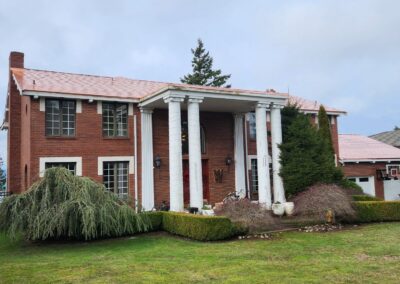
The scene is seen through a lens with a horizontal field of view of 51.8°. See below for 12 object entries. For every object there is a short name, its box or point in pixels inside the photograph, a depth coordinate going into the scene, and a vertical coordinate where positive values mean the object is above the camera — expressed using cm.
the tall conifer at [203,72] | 4947 +1309
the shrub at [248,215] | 1288 -113
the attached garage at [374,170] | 2578 +34
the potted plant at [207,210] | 1544 -113
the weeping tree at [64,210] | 1192 -75
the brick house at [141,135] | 1631 +209
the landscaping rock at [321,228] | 1428 -180
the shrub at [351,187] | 1834 -51
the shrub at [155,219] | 1470 -132
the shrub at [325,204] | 1473 -97
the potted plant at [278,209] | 1733 -129
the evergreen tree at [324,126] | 2111 +263
